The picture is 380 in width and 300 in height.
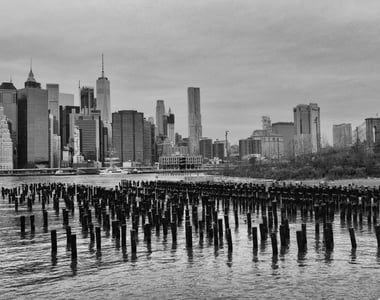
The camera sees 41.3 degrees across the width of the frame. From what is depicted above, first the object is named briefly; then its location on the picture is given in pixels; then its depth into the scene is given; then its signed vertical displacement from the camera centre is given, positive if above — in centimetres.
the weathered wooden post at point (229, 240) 2848 -427
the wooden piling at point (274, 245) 2649 -431
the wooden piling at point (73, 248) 2748 -436
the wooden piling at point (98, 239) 3048 -430
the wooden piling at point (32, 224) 4019 -434
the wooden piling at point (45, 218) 4344 -426
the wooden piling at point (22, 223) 3997 -420
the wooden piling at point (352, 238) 2835 -435
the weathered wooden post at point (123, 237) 3080 -427
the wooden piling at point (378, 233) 2826 -402
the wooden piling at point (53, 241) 2994 -428
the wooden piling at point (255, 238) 2878 -424
